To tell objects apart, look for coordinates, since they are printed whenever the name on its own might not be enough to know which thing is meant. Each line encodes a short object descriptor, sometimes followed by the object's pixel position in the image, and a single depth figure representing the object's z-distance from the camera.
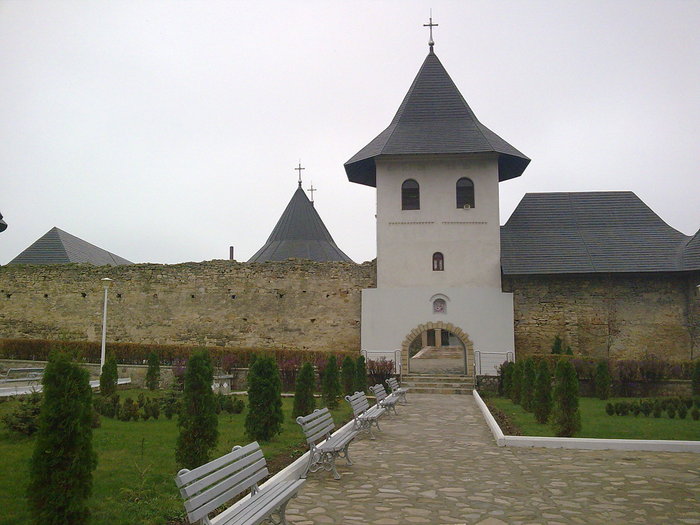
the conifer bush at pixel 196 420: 6.27
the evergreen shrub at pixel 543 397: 10.68
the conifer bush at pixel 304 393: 9.95
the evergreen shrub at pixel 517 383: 14.08
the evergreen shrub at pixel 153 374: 15.55
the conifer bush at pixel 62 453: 4.15
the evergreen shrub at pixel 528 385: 12.62
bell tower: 19.89
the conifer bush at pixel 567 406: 9.09
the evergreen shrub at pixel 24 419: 7.82
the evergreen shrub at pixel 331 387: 12.59
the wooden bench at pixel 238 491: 3.84
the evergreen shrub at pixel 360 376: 14.83
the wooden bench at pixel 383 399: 11.59
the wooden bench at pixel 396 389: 13.93
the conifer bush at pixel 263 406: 8.44
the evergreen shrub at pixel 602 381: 15.44
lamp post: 16.70
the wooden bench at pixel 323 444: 6.58
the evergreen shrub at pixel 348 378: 14.67
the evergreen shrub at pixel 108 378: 13.16
